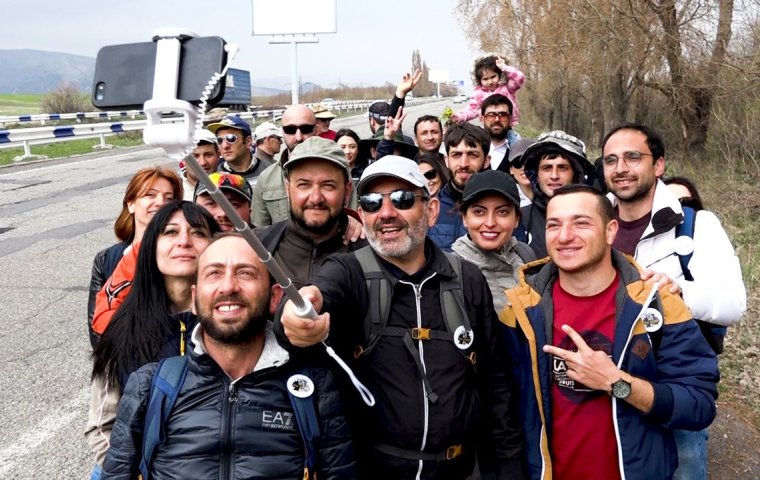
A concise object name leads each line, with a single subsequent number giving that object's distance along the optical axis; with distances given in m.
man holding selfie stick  2.16
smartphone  1.30
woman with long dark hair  2.45
